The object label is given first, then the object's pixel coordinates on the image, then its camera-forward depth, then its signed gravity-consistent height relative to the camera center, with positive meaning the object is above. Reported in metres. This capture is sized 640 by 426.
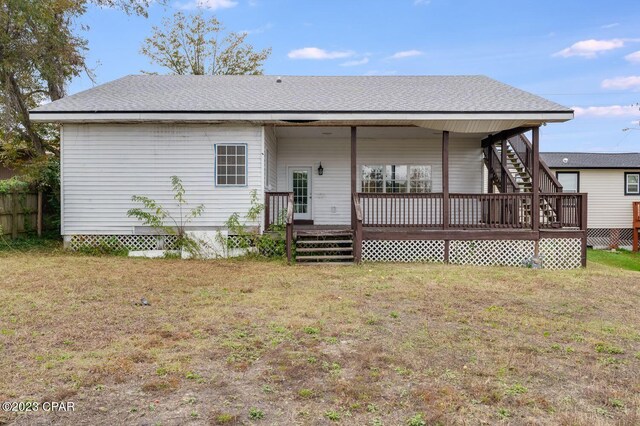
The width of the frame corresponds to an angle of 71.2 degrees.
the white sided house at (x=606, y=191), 21.34 +1.05
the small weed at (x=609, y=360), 4.31 -1.45
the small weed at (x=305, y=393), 3.49 -1.42
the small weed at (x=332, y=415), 3.13 -1.44
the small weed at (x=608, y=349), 4.64 -1.44
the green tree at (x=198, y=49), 27.97 +10.37
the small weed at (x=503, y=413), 3.19 -1.45
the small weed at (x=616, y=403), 3.39 -1.46
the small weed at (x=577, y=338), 5.02 -1.42
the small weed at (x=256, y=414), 3.15 -1.43
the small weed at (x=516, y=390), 3.57 -1.43
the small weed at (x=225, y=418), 3.08 -1.43
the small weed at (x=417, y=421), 3.08 -1.45
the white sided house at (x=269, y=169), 10.85 +1.15
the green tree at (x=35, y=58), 14.50 +5.55
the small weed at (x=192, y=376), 3.79 -1.39
